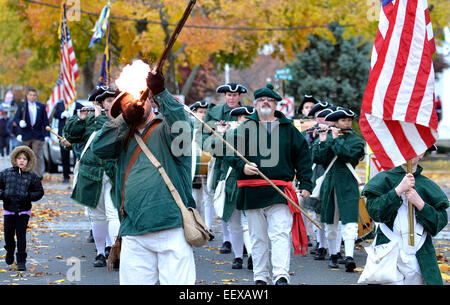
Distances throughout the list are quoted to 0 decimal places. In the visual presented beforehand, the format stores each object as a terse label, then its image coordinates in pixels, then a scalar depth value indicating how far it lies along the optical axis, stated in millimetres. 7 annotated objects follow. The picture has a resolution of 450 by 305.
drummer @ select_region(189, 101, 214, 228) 22797
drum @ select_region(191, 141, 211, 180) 22187
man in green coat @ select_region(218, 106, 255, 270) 18156
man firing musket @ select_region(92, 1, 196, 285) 10453
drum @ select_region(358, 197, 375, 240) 19812
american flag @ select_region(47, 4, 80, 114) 31203
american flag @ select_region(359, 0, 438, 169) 11734
